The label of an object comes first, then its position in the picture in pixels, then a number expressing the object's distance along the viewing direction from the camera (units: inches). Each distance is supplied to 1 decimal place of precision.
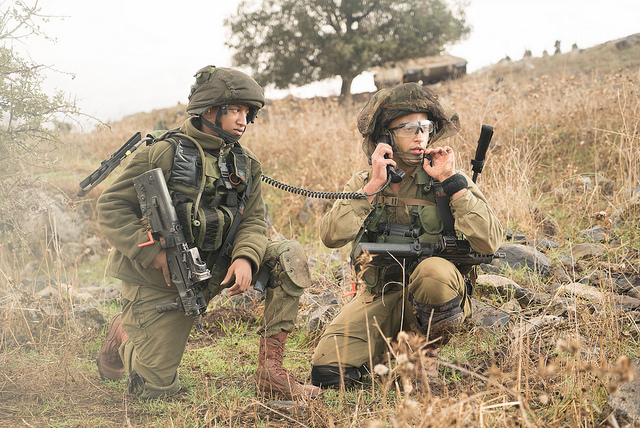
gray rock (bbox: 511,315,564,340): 124.3
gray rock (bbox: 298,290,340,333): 162.2
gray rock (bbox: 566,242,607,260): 186.4
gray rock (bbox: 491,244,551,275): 180.4
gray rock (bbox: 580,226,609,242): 202.3
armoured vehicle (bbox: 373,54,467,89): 941.2
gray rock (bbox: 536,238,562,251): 197.8
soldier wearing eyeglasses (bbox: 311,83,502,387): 119.0
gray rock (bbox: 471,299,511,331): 146.3
